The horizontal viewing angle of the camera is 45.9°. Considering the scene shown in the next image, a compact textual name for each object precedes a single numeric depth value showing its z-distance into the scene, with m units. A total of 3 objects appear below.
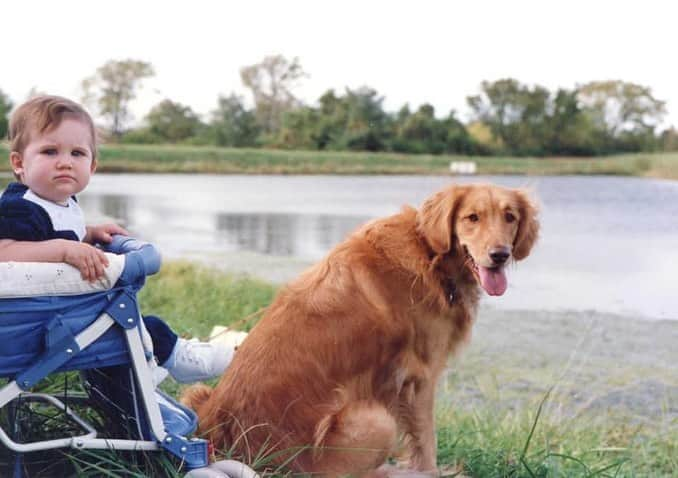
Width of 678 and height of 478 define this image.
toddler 2.46
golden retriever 3.10
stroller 2.42
